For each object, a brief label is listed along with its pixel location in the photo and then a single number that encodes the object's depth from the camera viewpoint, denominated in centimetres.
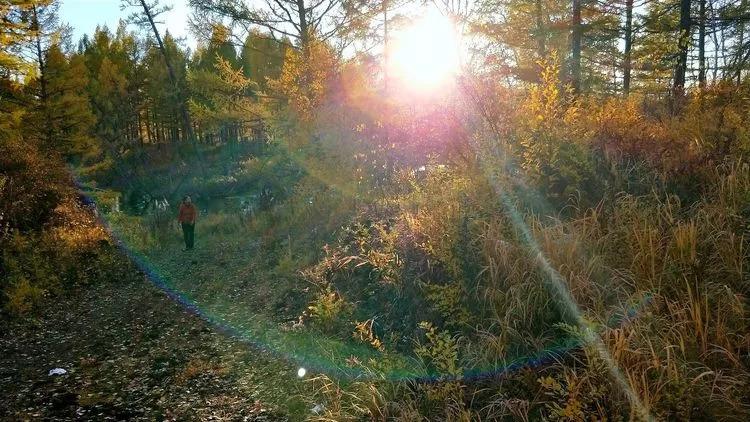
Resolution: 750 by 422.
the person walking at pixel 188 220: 1327
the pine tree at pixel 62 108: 1966
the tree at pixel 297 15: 1705
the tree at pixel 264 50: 1775
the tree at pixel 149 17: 2403
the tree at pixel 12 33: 934
